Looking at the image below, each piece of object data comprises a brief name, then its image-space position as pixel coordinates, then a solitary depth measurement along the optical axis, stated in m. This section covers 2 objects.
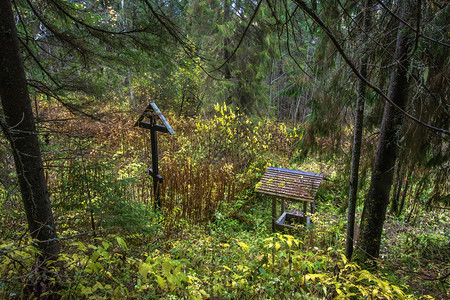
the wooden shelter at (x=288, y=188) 4.29
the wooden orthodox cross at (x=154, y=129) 4.44
